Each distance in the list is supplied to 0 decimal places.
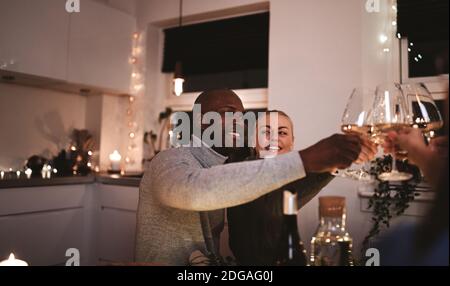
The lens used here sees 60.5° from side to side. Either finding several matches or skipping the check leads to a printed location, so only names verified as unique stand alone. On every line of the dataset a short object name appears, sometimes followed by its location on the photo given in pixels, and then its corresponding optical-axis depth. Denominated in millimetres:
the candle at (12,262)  734
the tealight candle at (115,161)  2779
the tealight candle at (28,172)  2416
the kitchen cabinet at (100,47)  2531
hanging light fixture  2183
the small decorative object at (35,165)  2490
